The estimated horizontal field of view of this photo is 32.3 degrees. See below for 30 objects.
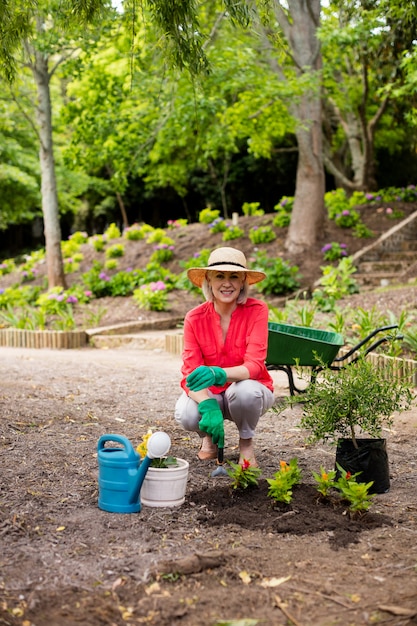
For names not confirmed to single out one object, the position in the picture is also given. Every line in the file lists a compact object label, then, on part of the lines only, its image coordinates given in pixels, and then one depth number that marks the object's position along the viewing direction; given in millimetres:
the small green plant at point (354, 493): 3068
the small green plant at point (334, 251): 12168
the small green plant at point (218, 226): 13878
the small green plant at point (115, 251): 13898
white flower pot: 3178
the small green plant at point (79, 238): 15820
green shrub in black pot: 3451
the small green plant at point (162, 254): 13062
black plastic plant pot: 3551
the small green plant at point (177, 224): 15375
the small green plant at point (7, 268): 15188
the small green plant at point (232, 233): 13430
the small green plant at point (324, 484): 3266
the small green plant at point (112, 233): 15268
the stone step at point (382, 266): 11805
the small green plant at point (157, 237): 13777
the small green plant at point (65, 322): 10156
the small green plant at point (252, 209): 15214
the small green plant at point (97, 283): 12305
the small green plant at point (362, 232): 12805
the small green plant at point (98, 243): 14562
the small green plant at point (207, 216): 14641
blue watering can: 3100
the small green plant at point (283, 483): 3176
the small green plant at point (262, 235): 13047
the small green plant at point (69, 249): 14641
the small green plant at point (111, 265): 13188
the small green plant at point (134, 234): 14680
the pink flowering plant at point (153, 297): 11016
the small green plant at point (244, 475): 3379
